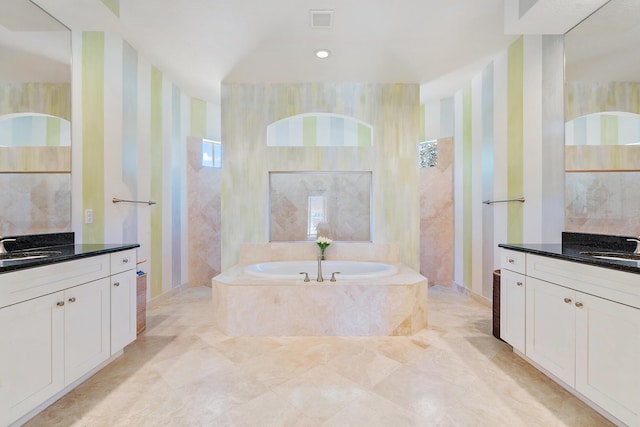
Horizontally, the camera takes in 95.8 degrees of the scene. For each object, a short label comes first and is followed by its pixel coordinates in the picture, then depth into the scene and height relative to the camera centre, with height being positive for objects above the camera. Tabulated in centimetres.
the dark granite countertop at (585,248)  144 -25
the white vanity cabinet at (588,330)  130 -62
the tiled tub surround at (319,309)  254 -86
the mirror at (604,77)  190 +95
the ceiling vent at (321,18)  233 +162
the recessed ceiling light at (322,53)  289 +162
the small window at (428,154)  427 +87
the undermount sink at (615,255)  172 -27
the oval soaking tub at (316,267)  331 -64
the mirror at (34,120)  193 +67
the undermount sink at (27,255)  175 -26
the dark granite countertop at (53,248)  144 -25
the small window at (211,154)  439 +91
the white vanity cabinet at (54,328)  134 -64
